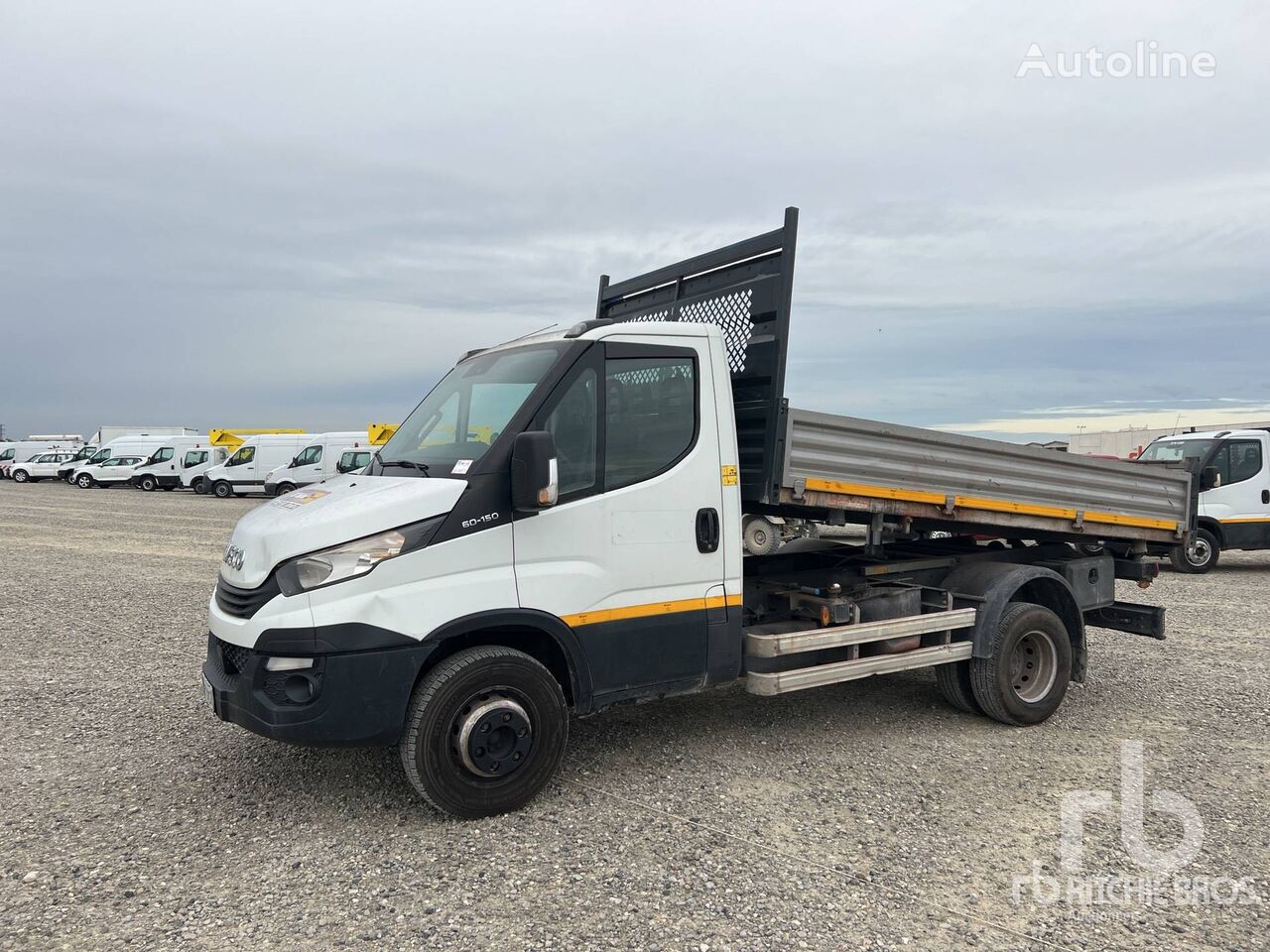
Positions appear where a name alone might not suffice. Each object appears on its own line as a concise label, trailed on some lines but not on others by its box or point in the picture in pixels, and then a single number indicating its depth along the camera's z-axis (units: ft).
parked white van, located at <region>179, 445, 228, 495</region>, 121.90
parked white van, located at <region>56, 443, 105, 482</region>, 141.79
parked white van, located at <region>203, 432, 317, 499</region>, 107.14
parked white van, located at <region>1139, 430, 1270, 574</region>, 43.57
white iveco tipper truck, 13.08
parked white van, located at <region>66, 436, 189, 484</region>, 135.13
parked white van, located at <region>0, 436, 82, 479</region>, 164.66
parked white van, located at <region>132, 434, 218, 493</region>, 124.77
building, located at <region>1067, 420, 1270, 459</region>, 116.83
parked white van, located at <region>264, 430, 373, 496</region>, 100.17
